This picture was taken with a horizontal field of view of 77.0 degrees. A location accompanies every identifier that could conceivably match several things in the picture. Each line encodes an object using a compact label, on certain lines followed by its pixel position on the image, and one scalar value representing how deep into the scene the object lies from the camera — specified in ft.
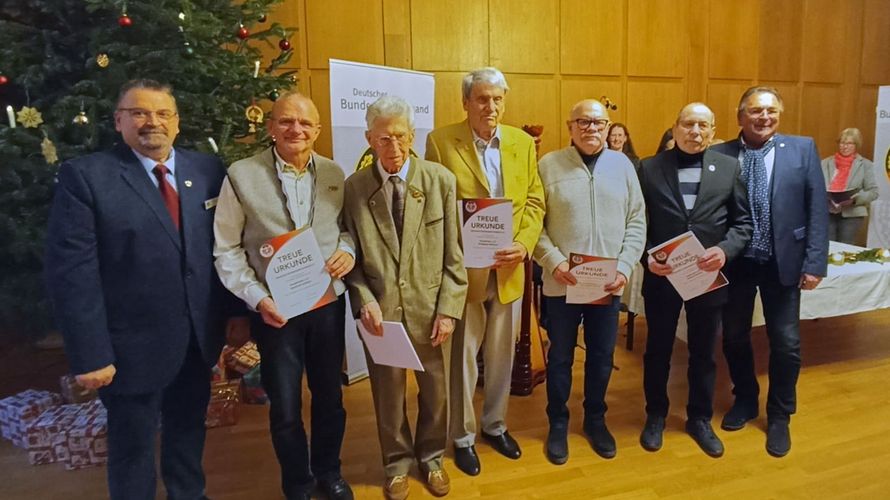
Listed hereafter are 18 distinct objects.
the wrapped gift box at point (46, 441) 8.71
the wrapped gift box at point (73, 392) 10.01
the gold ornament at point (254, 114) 8.74
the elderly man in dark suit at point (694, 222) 7.92
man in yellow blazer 7.46
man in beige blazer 6.60
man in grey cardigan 7.77
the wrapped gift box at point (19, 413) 9.26
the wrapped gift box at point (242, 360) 10.79
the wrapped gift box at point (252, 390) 10.68
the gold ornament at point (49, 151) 8.14
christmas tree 8.25
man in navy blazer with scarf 8.21
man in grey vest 6.23
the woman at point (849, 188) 17.37
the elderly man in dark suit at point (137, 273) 5.48
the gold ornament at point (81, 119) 8.03
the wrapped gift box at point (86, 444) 8.59
